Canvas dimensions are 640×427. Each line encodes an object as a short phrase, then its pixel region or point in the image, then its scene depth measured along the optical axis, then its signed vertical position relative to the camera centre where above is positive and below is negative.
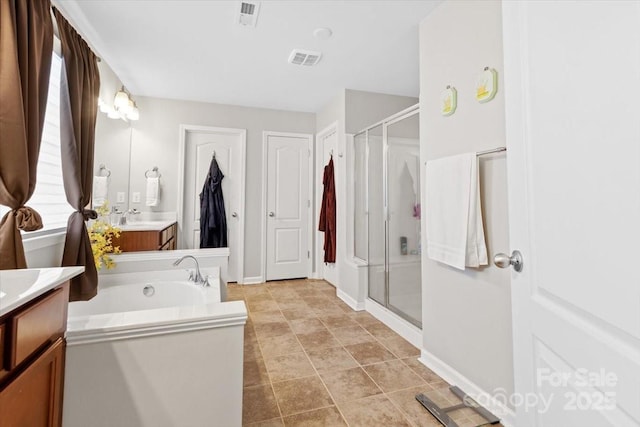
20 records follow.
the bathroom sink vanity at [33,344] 0.73 -0.34
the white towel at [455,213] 1.62 +0.07
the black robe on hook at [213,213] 3.87 +0.15
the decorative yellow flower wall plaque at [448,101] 1.79 +0.76
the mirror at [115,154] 2.77 +0.72
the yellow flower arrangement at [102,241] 2.16 -0.13
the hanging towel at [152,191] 3.59 +0.40
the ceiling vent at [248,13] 2.02 +1.49
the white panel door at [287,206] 4.20 +0.27
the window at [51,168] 1.85 +0.36
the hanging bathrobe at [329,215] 3.79 +0.13
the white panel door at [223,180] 3.92 +0.61
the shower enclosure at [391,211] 2.62 +0.14
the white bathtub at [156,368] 1.07 -0.54
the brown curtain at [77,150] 1.88 +0.48
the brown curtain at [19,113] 1.31 +0.51
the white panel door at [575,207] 0.53 +0.04
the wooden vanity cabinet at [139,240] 2.59 -0.14
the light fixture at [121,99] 2.79 +1.17
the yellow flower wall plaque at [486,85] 1.52 +0.73
